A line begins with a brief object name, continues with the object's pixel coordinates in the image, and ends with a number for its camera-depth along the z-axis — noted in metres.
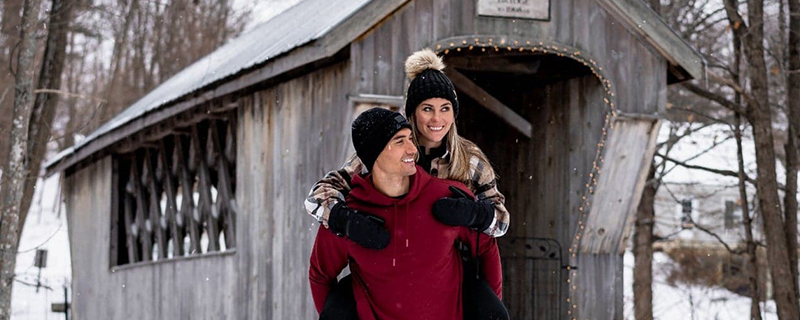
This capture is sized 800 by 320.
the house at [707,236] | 21.31
